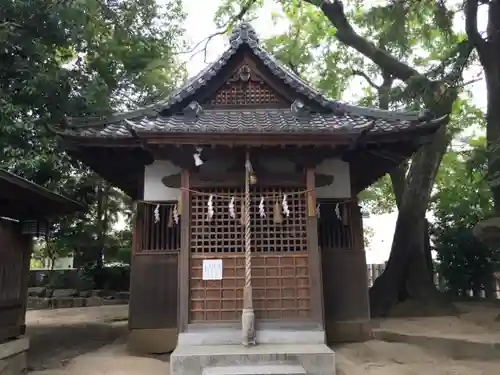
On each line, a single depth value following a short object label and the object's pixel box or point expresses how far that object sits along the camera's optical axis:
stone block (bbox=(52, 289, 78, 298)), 21.03
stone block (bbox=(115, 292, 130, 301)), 21.40
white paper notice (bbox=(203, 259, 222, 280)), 8.02
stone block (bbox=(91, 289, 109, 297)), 21.28
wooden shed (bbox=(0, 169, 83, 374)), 7.14
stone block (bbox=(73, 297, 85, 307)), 20.39
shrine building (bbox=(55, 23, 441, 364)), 7.82
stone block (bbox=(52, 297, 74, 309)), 20.33
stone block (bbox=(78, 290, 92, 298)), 21.14
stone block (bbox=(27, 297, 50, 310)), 20.09
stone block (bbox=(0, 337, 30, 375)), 6.98
